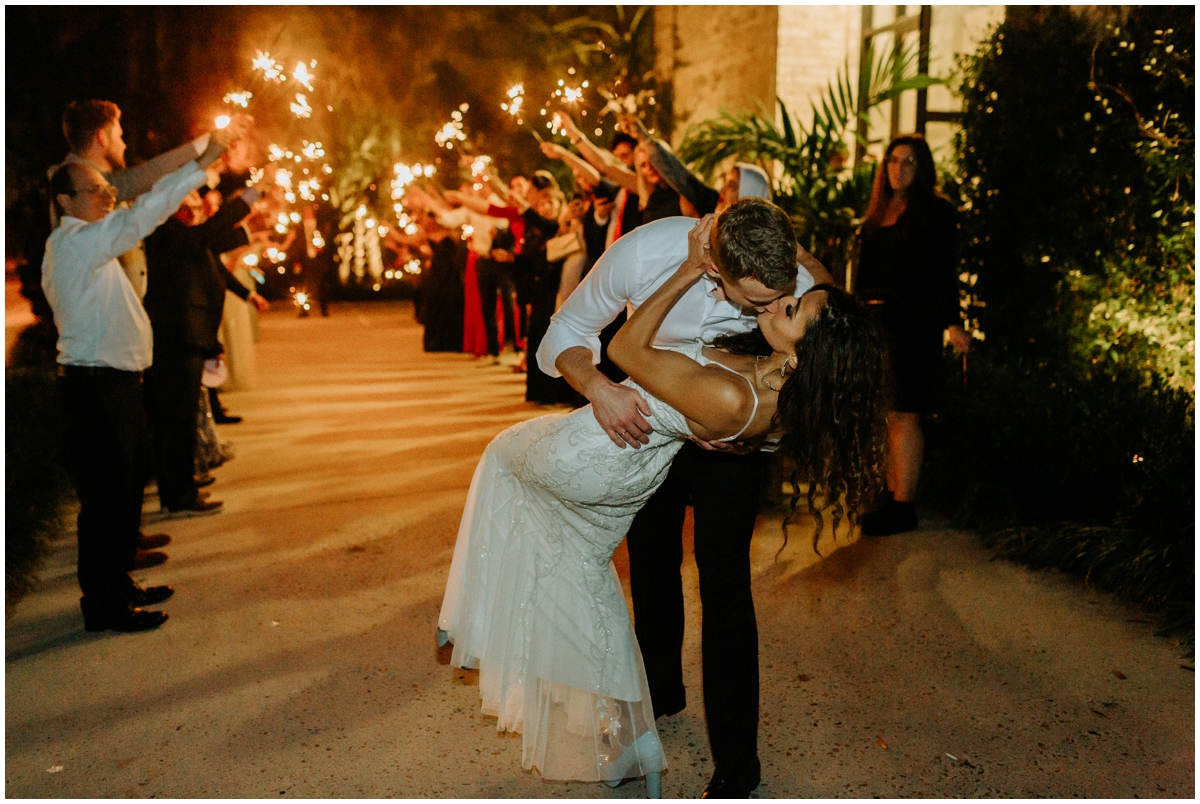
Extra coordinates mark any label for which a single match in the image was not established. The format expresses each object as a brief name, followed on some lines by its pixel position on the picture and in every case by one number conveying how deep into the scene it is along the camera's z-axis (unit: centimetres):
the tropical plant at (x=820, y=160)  695
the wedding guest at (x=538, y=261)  925
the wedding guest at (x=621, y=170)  645
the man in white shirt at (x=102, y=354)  394
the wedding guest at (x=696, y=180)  397
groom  278
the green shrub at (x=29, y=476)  479
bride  248
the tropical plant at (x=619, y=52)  1483
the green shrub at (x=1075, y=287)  482
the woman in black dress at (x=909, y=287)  510
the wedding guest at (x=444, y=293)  1365
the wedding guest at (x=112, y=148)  411
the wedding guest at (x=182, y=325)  572
